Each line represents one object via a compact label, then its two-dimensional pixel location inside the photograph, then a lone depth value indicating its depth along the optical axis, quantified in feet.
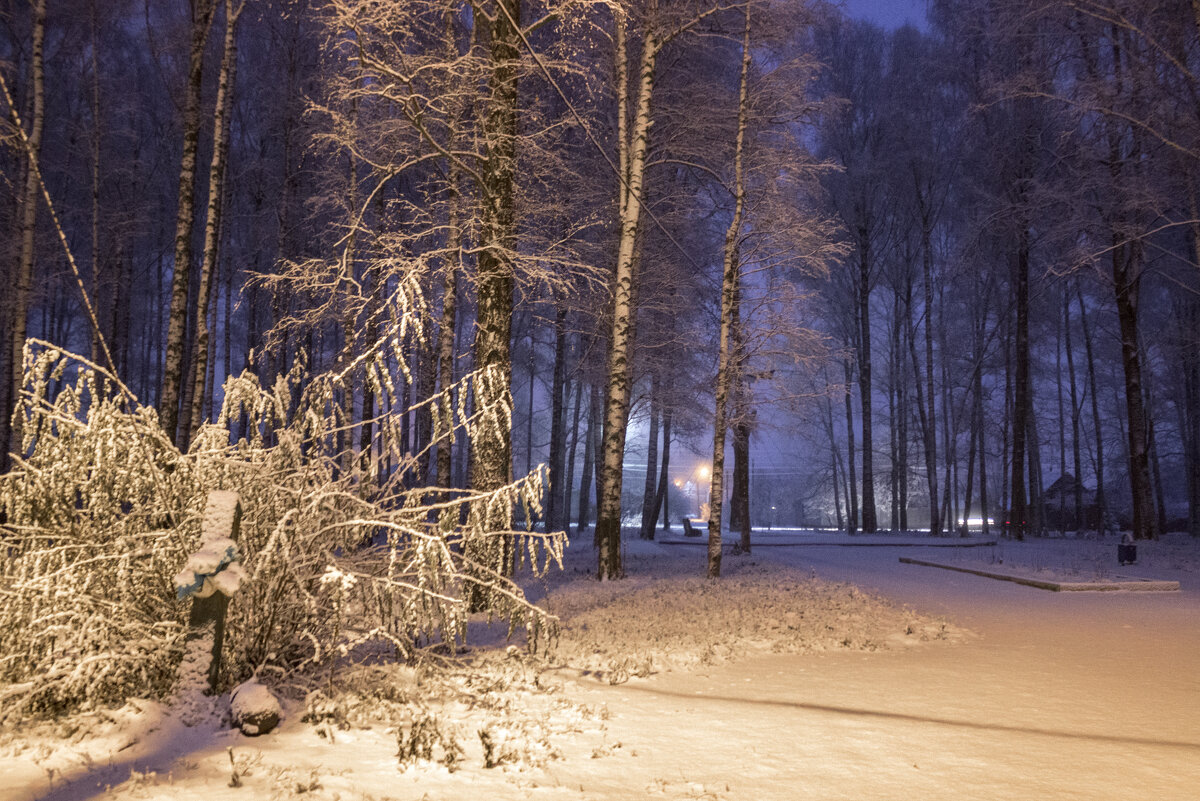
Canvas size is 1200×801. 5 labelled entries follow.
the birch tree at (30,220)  43.14
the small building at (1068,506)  114.11
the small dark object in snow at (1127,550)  50.44
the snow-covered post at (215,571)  13.46
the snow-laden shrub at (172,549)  14.24
